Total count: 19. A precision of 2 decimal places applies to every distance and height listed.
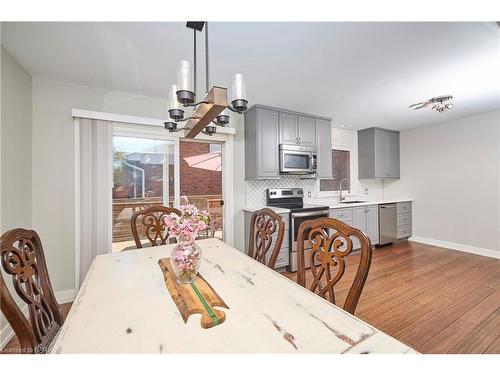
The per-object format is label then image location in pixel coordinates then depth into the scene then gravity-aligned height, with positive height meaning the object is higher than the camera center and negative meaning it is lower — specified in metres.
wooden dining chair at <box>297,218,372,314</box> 0.97 -0.32
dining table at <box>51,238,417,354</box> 0.68 -0.47
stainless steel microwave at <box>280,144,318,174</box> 3.26 +0.45
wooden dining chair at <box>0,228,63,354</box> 0.82 -0.45
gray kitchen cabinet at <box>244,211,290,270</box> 3.00 -0.86
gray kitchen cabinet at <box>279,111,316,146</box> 3.30 +0.91
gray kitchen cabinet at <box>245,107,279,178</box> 3.09 +0.66
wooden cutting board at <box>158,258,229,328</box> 0.82 -0.46
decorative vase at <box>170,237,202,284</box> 1.08 -0.34
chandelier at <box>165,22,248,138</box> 0.99 +0.43
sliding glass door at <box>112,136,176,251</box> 2.69 +0.14
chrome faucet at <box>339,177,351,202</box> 4.45 -0.03
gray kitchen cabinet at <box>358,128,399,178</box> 4.45 +0.72
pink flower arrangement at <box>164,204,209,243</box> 1.09 -0.17
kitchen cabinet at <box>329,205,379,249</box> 3.67 -0.50
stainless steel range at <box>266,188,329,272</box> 3.09 -0.28
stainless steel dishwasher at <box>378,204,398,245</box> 4.16 -0.66
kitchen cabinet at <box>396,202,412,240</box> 4.43 -0.64
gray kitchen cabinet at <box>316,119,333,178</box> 3.67 +0.68
